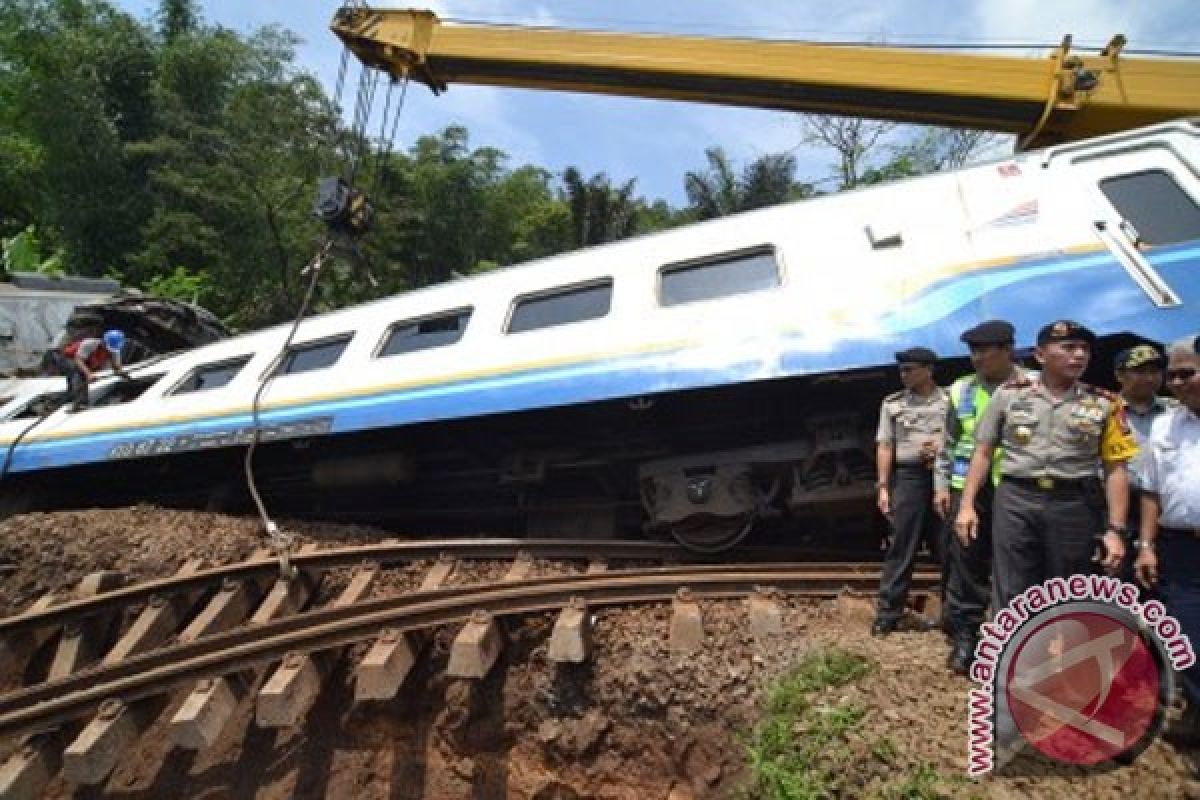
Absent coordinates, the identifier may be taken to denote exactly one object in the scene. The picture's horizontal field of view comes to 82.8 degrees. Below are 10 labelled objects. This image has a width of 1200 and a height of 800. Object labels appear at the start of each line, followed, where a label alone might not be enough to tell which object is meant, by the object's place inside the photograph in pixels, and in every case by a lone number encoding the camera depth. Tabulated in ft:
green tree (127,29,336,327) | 73.97
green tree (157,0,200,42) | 100.58
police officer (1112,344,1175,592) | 9.65
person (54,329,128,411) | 25.95
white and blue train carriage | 13.80
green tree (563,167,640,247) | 85.92
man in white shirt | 8.85
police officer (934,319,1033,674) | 10.44
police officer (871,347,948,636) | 11.75
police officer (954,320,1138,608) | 9.09
